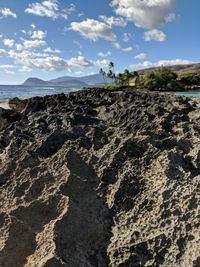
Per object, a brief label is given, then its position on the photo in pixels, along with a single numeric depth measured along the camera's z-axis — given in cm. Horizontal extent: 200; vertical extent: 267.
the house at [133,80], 6162
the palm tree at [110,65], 7469
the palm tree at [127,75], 6582
